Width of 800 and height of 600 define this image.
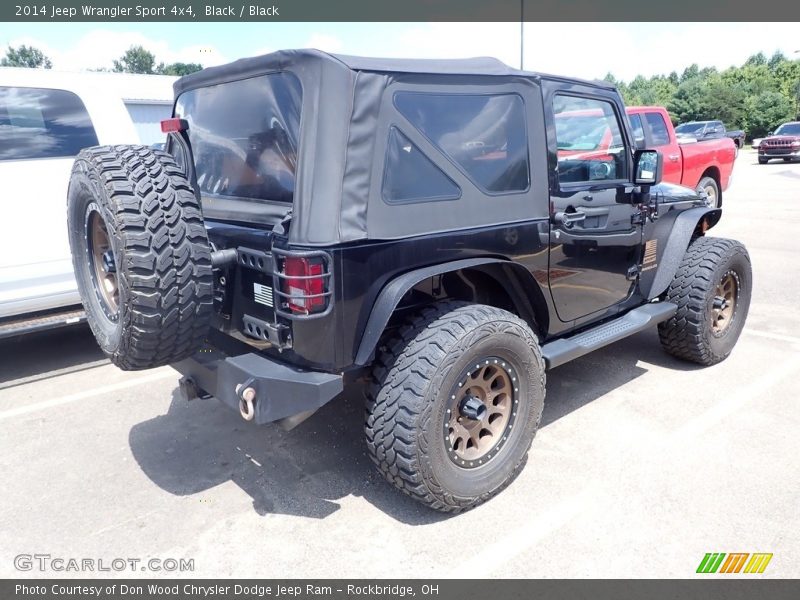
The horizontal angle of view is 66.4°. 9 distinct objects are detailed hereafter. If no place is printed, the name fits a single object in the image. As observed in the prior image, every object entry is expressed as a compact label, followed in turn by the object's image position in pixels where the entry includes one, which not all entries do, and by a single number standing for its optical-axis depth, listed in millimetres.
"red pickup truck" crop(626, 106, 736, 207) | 9484
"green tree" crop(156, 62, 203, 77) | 66612
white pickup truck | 4590
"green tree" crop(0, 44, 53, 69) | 71500
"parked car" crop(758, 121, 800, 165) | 24438
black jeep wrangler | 2510
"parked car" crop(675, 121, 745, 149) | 20594
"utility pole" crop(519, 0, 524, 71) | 11324
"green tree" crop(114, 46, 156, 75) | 86188
